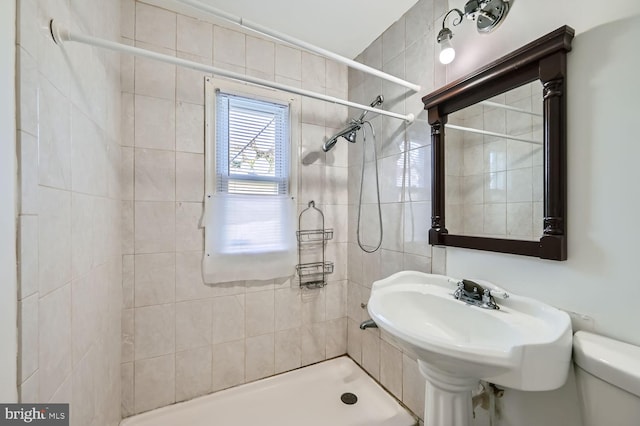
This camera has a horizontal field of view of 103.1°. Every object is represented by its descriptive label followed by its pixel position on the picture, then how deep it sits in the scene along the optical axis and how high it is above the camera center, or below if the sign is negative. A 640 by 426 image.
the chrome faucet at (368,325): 1.41 -0.63
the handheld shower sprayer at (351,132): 1.68 +0.55
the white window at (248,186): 1.63 +0.19
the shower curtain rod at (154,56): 0.76 +0.56
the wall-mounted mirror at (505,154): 0.88 +0.24
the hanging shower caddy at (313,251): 1.89 -0.29
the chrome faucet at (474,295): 1.02 -0.35
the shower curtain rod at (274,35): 0.87 +0.70
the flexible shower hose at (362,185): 1.69 +0.19
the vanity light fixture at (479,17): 1.07 +0.85
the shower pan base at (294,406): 1.46 -1.19
